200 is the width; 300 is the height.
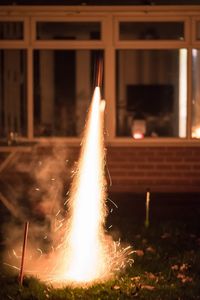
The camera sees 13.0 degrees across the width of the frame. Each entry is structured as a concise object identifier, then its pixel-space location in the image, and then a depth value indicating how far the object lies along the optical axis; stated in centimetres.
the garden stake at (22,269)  779
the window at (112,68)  1501
